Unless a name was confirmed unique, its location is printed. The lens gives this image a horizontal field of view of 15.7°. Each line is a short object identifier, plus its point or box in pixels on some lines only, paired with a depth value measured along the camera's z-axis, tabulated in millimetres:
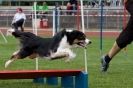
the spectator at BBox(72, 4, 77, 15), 31541
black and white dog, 8031
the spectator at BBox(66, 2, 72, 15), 31875
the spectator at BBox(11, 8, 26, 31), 25672
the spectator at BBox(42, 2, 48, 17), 31570
